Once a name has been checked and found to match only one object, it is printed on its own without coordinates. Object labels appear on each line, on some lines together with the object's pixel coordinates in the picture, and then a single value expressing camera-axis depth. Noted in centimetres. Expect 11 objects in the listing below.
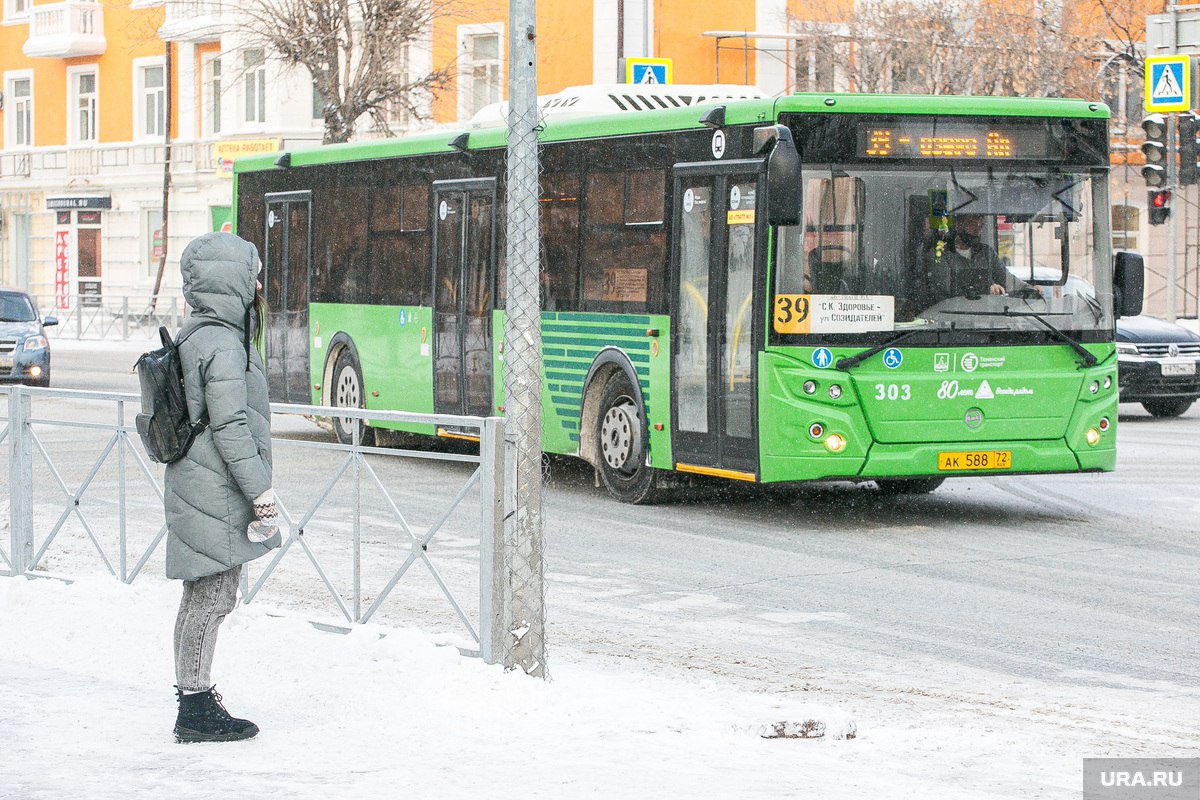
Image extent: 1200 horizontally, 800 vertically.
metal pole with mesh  760
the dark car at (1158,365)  2264
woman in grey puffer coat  689
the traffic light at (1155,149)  2666
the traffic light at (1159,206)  2653
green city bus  1295
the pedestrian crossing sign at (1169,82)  2834
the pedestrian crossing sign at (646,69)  2712
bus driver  1312
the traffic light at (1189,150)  2728
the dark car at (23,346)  2705
